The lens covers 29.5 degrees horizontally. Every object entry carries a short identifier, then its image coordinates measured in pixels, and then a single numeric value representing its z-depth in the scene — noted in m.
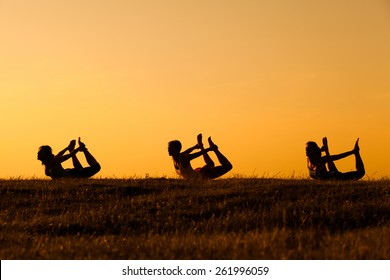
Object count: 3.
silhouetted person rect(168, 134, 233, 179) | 24.30
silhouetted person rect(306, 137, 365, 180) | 23.88
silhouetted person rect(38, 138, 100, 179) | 25.16
